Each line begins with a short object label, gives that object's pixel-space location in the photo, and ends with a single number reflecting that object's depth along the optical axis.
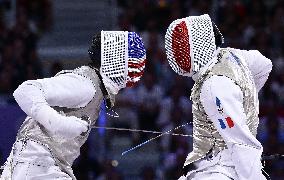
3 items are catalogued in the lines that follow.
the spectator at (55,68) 17.75
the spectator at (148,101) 16.98
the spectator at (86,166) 16.20
